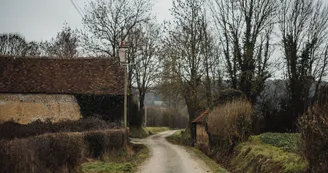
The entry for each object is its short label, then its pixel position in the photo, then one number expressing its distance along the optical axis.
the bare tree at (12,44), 43.00
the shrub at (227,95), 25.09
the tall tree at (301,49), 32.75
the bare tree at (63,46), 45.40
